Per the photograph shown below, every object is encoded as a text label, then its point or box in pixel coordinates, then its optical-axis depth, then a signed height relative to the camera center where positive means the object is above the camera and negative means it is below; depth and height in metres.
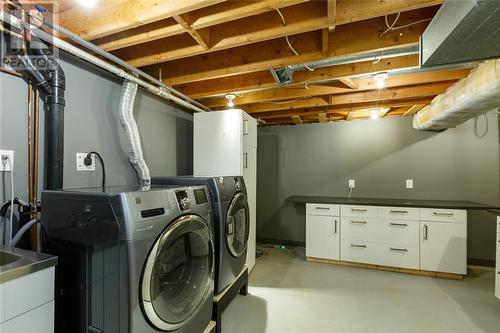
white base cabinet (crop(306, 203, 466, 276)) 2.83 -0.89
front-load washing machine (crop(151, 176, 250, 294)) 1.88 -0.49
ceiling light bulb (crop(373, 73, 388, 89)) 2.19 +0.84
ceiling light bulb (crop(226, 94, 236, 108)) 2.82 +0.83
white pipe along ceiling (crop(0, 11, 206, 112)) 1.29 +0.76
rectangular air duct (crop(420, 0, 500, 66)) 0.96 +0.61
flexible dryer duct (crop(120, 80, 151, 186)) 2.05 +0.33
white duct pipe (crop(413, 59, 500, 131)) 1.81 +0.62
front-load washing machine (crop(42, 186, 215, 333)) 1.08 -0.46
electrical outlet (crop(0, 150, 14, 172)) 1.38 +0.03
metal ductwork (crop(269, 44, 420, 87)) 1.79 +0.87
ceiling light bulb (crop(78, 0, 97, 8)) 1.31 +0.91
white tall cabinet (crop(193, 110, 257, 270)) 2.71 +0.22
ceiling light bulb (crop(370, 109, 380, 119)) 3.63 +0.84
